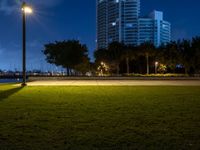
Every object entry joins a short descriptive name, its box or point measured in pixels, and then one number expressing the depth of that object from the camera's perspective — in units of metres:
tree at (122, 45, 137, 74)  35.94
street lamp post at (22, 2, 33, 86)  13.32
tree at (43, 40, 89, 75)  32.92
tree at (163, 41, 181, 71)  29.94
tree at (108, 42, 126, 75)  37.56
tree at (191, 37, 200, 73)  27.96
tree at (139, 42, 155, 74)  34.27
